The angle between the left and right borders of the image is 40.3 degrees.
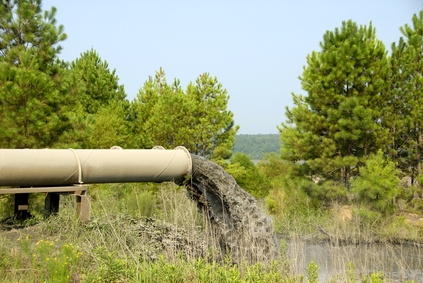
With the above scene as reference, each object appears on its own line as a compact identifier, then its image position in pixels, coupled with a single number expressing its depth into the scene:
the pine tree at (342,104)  16.86
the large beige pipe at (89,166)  8.02
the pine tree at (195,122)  21.27
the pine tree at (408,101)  17.36
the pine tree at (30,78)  12.43
